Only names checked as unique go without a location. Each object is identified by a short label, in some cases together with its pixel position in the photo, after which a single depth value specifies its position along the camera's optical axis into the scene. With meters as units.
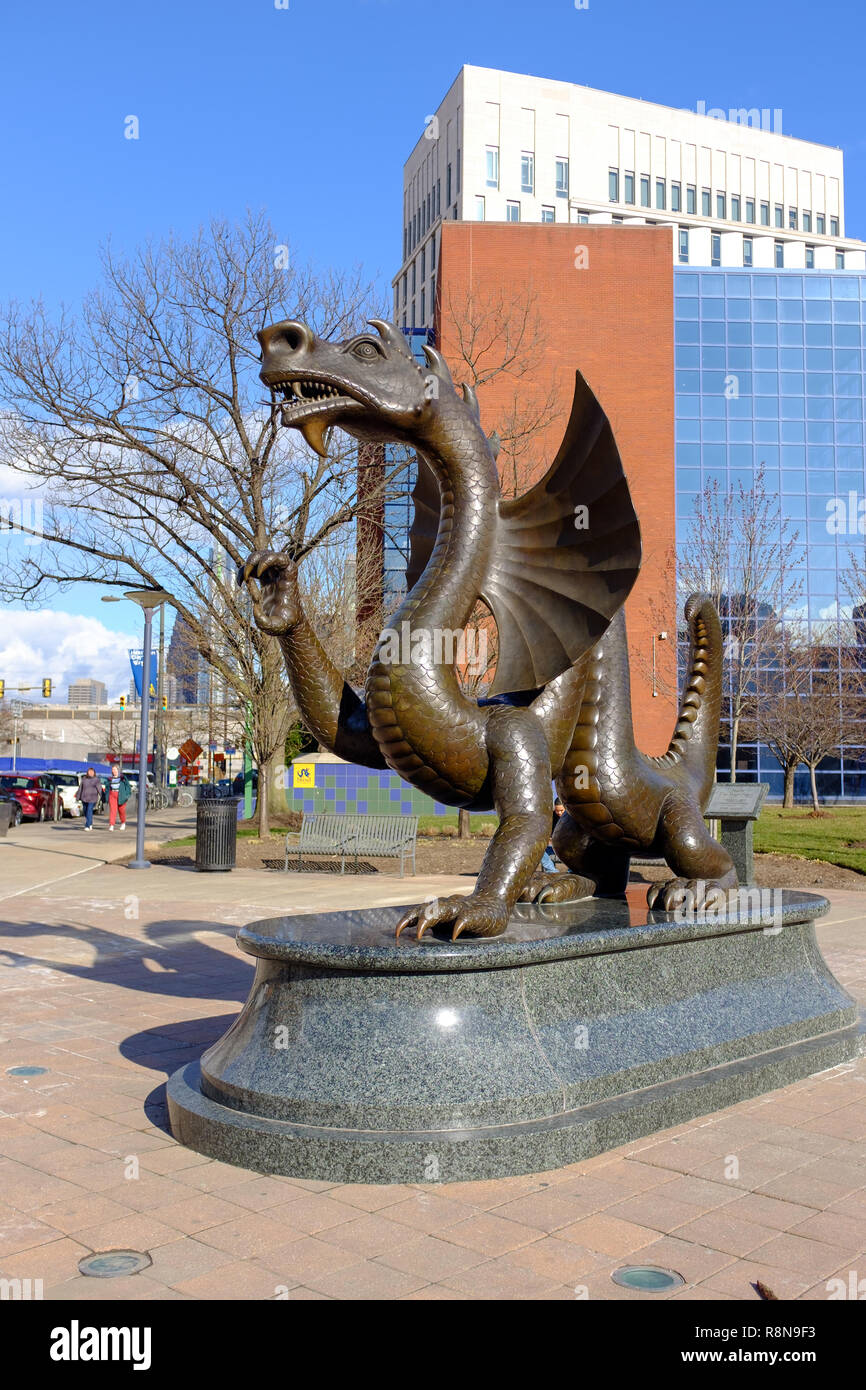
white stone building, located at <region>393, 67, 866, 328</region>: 55.53
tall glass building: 42.50
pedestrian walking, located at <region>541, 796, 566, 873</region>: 12.87
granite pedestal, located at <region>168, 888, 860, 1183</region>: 4.19
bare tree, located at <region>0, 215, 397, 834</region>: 19.14
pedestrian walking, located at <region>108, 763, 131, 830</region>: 26.19
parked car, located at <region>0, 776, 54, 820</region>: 29.83
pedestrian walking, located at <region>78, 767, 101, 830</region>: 26.00
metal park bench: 15.49
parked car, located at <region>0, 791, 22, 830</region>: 26.25
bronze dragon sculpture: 4.93
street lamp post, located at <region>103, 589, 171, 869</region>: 16.28
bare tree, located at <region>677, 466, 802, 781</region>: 23.80
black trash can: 15.86
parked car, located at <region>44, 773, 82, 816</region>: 33.50
